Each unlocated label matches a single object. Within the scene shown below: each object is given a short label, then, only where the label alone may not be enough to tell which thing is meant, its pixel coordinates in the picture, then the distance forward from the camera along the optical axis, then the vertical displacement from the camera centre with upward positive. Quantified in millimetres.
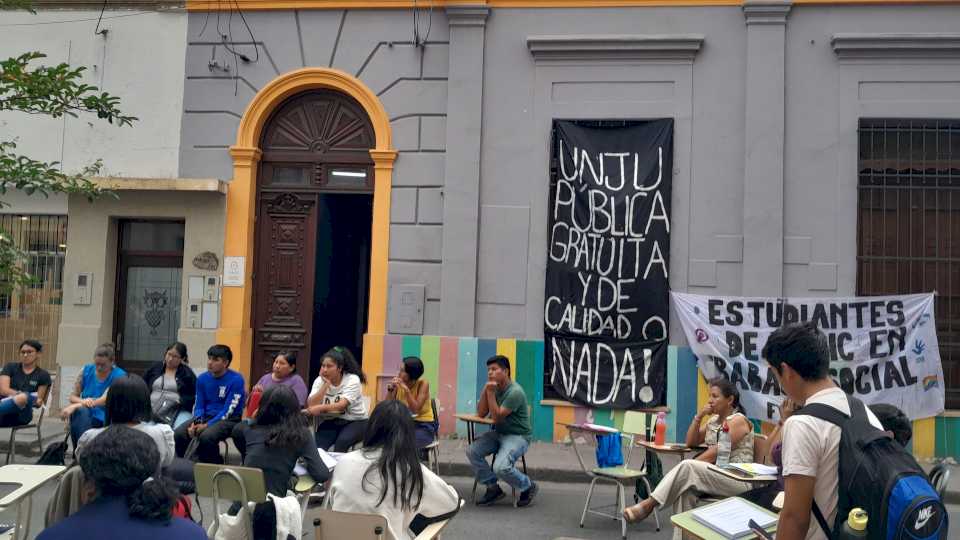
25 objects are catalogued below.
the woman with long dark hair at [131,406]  4648 -549
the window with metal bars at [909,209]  10359 +1513
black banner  10602 +732
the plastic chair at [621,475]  7229 -1321
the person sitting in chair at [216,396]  8391 -870
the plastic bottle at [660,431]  7535 -956
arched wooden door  11562 +1622
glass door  11922 +216
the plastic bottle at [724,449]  6891 -998
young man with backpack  2842 -477
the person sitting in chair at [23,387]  8938 -919
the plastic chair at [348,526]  4227 -1069
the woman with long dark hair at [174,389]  8680 -842
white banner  9969 -193
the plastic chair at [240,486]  4792 -1006
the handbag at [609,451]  7602 -1159
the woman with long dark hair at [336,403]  8102 -868
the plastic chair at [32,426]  8927 -1355
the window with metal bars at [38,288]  12055 +202
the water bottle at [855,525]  2908 -669
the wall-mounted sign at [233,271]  11383 +512
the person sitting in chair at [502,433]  8062 -1107
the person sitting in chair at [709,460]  6371 -1068
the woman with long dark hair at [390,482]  4523 -902
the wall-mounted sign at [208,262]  11430 +624
